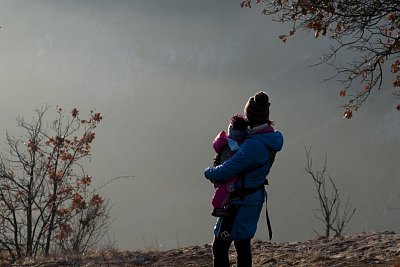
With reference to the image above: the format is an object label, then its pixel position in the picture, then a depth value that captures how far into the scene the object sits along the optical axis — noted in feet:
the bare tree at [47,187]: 43.96
